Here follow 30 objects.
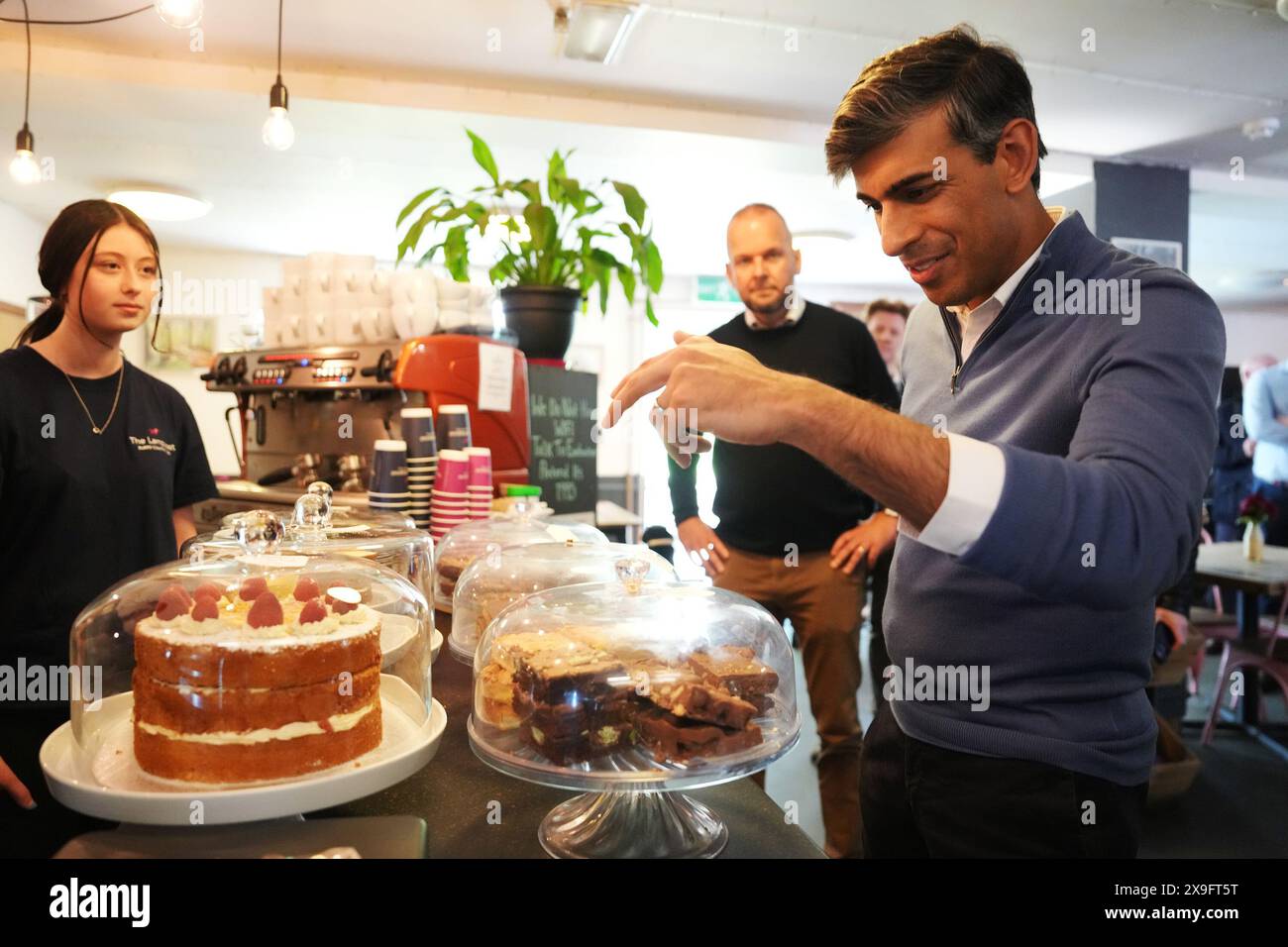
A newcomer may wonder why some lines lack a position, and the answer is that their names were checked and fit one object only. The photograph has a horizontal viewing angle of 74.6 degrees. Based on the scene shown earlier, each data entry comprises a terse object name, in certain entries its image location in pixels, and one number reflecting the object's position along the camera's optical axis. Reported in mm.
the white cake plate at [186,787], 831
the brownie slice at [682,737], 983
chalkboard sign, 3355
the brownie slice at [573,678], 1021
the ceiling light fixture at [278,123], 3283
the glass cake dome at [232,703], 907
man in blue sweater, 865
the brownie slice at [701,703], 1005
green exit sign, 11344
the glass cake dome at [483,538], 2041
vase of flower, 4590
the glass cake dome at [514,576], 1625
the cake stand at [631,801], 934
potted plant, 3193
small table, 4109
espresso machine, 2814
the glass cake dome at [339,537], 1429
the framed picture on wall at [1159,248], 6188
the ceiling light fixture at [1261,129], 5418
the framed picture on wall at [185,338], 9648
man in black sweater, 2777
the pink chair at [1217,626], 4613
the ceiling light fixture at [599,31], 3934
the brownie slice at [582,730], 993
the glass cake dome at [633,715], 959
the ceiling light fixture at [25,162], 3750
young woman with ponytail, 1788
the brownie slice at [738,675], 1077
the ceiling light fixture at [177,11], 2688
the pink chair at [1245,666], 4246
